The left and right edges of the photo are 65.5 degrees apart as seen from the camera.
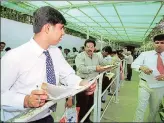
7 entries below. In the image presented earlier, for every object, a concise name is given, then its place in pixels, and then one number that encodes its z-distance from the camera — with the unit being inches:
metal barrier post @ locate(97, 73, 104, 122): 63.4
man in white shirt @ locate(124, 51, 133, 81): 187.7
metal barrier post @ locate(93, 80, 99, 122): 58.4
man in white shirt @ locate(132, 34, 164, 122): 66.6
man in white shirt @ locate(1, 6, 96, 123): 27.8
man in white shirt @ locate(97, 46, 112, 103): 105.5
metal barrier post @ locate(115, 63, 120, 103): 114.8
